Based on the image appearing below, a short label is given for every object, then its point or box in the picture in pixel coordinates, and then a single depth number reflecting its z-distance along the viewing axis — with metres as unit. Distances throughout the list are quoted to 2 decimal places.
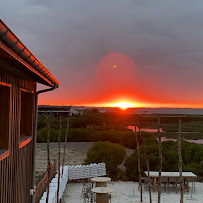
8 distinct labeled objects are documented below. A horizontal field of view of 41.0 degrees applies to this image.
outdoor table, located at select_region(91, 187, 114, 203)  9.53
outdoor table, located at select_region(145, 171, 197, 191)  12.16
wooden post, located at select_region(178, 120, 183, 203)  6.23
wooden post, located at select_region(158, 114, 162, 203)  6.88
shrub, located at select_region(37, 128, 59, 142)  29.36
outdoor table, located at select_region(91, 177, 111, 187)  11.03
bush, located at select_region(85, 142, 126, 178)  15.02
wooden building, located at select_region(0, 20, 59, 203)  2.78
